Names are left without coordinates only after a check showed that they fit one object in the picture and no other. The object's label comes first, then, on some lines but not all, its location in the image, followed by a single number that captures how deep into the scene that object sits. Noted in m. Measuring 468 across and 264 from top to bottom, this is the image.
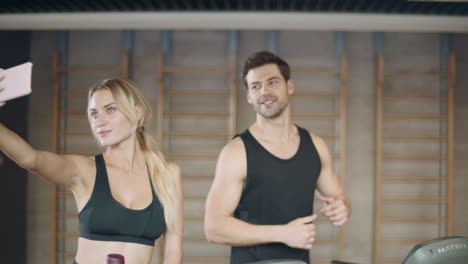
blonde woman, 1.63
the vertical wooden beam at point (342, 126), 4.28
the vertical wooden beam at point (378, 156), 4.30
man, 1.97
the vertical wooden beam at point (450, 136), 4.30
